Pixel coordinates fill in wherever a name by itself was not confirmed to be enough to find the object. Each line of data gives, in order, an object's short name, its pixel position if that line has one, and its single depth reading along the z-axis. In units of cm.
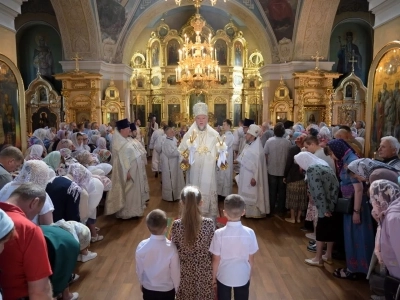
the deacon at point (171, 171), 855
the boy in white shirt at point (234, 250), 299
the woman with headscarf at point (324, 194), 448
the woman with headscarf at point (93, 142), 898
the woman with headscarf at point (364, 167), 363
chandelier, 1702
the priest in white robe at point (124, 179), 683
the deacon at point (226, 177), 830
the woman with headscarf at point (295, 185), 650
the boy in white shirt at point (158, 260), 289
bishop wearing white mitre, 598
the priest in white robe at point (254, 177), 680
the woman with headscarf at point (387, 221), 256
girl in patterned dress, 302
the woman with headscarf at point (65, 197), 394
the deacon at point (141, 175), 718
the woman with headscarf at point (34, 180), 324
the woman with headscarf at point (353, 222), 420
